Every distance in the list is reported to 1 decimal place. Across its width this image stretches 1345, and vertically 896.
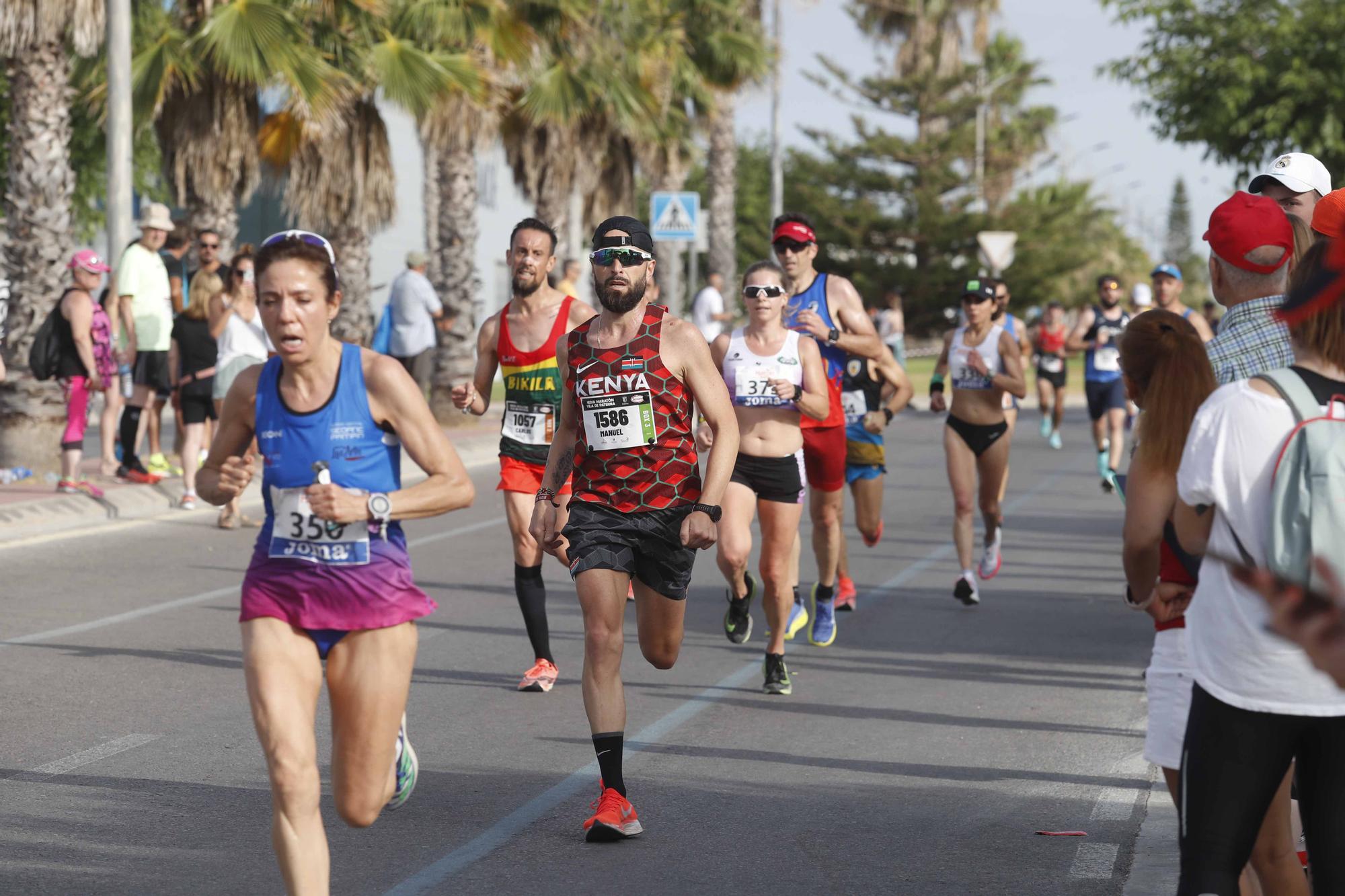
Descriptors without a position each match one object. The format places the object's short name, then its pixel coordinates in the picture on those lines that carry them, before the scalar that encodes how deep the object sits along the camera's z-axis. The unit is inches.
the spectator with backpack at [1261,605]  255.6
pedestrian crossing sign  1952.5
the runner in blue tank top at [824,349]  718.5
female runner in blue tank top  349.7
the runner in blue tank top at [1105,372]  1409.9
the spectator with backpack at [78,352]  1097.4
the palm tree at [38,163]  1248.8
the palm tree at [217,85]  1437.0
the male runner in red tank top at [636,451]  472.7
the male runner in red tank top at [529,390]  629.9
